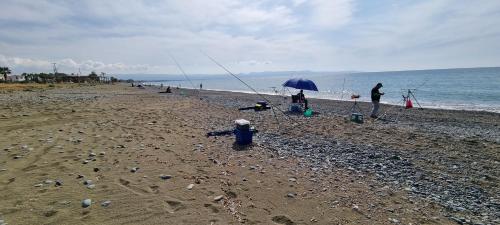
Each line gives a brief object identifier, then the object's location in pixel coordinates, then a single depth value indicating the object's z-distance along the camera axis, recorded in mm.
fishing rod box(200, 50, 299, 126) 14701
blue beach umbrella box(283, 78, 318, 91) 16656
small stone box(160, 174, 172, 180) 6029
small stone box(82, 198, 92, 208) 4656
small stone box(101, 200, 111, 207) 4690
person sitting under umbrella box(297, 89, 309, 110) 18688
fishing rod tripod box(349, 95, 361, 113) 21595
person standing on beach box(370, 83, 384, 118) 16406
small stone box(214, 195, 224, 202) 5117
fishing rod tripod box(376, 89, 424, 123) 16862
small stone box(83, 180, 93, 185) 5539
